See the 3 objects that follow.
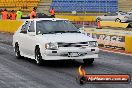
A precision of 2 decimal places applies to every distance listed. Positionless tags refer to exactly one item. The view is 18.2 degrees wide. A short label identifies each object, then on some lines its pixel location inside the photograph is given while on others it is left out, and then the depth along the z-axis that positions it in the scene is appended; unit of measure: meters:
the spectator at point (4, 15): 41.28
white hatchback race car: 11.68
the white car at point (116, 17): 51.44
